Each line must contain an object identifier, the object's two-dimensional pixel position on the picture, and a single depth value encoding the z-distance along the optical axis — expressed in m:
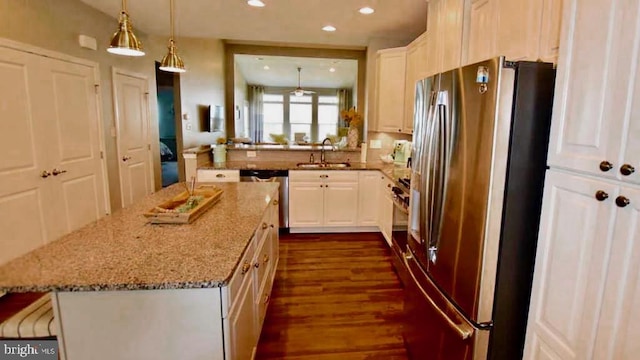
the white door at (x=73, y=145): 3.10
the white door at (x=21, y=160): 2.58
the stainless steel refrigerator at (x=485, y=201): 1.30
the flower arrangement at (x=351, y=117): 4.66
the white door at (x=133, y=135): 4.10
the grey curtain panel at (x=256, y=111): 12.21
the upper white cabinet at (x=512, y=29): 1.43
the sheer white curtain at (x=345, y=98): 12.50
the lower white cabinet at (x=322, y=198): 4.16
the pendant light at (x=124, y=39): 1.86
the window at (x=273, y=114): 12.67
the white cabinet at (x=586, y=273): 0.91
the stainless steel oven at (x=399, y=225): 2.67
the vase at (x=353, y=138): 4.83
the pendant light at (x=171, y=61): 2.57
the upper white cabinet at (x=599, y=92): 0.91
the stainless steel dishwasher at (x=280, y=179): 4.10
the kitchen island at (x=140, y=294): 1.15
